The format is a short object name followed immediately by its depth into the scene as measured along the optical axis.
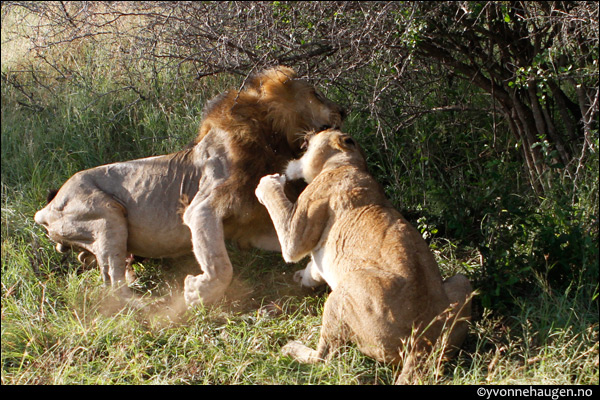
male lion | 10.26
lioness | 7.79
